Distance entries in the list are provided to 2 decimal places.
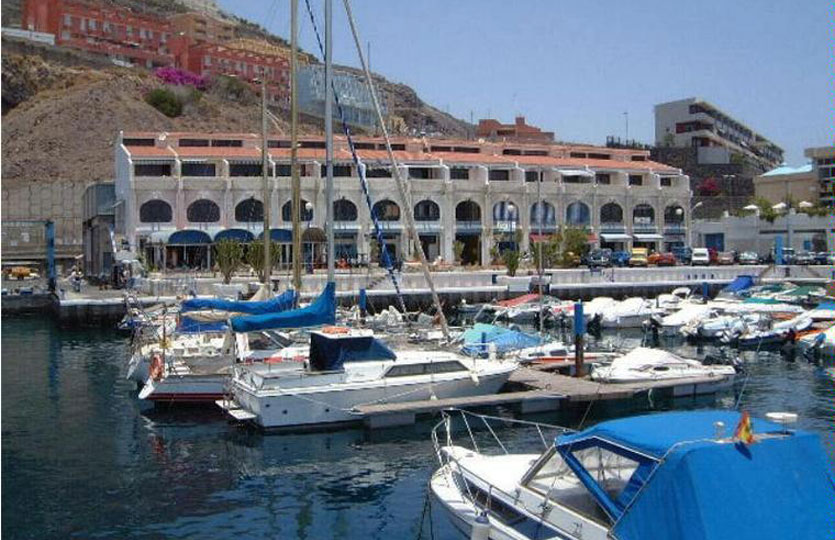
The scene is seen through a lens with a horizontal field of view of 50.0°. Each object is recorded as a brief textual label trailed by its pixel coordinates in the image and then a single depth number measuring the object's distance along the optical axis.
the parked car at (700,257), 76.25
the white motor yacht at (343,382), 25.38
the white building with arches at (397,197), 74.31
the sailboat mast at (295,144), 33.50
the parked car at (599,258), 75.51
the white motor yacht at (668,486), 11.45
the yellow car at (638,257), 75.12
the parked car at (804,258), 75.19
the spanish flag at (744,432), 11.93
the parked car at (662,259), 76.00
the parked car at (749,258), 77.88
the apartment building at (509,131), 142.12
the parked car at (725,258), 77.50
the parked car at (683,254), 80.12
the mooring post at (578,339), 32.00
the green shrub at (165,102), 139.75
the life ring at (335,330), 28.78
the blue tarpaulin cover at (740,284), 61.81
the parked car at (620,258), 77.44
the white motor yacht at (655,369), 30.39
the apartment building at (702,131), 136.91
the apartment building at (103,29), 151.12
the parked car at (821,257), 75.28
